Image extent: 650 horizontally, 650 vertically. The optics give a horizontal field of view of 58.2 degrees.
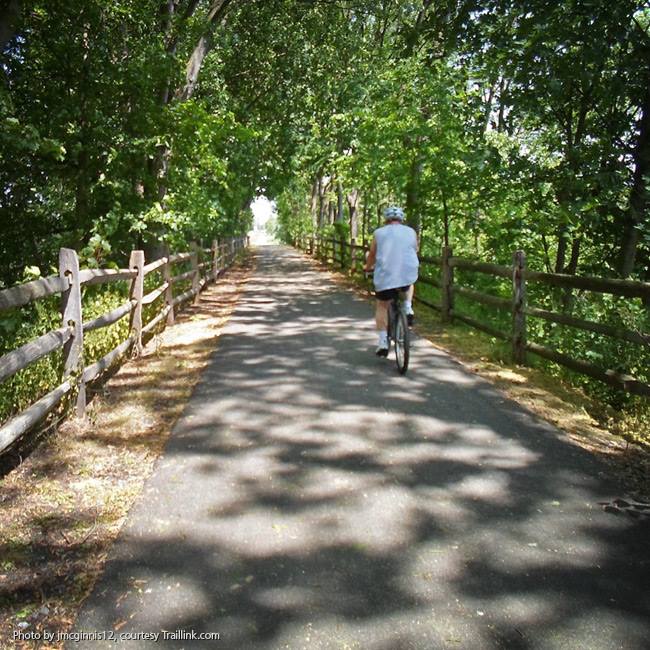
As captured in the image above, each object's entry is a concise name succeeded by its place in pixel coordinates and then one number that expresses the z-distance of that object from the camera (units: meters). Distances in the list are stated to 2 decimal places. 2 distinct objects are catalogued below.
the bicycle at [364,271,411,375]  6.69
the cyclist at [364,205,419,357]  6.84
